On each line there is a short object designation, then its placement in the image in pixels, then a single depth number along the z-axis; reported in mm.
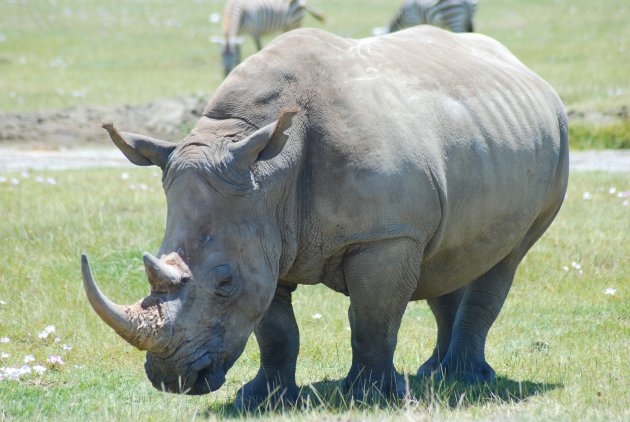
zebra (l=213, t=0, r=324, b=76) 44469
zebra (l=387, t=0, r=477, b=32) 39250
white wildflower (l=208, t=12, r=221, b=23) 73312
